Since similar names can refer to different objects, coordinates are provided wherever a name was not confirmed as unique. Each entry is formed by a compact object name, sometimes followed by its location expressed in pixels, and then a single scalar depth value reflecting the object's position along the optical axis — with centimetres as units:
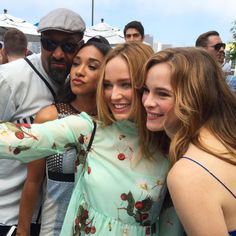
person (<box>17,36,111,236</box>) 142
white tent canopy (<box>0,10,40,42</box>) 775
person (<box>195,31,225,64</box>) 363
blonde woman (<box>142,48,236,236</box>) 93
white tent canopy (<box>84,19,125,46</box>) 801
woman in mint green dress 119
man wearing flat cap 157
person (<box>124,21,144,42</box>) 457
